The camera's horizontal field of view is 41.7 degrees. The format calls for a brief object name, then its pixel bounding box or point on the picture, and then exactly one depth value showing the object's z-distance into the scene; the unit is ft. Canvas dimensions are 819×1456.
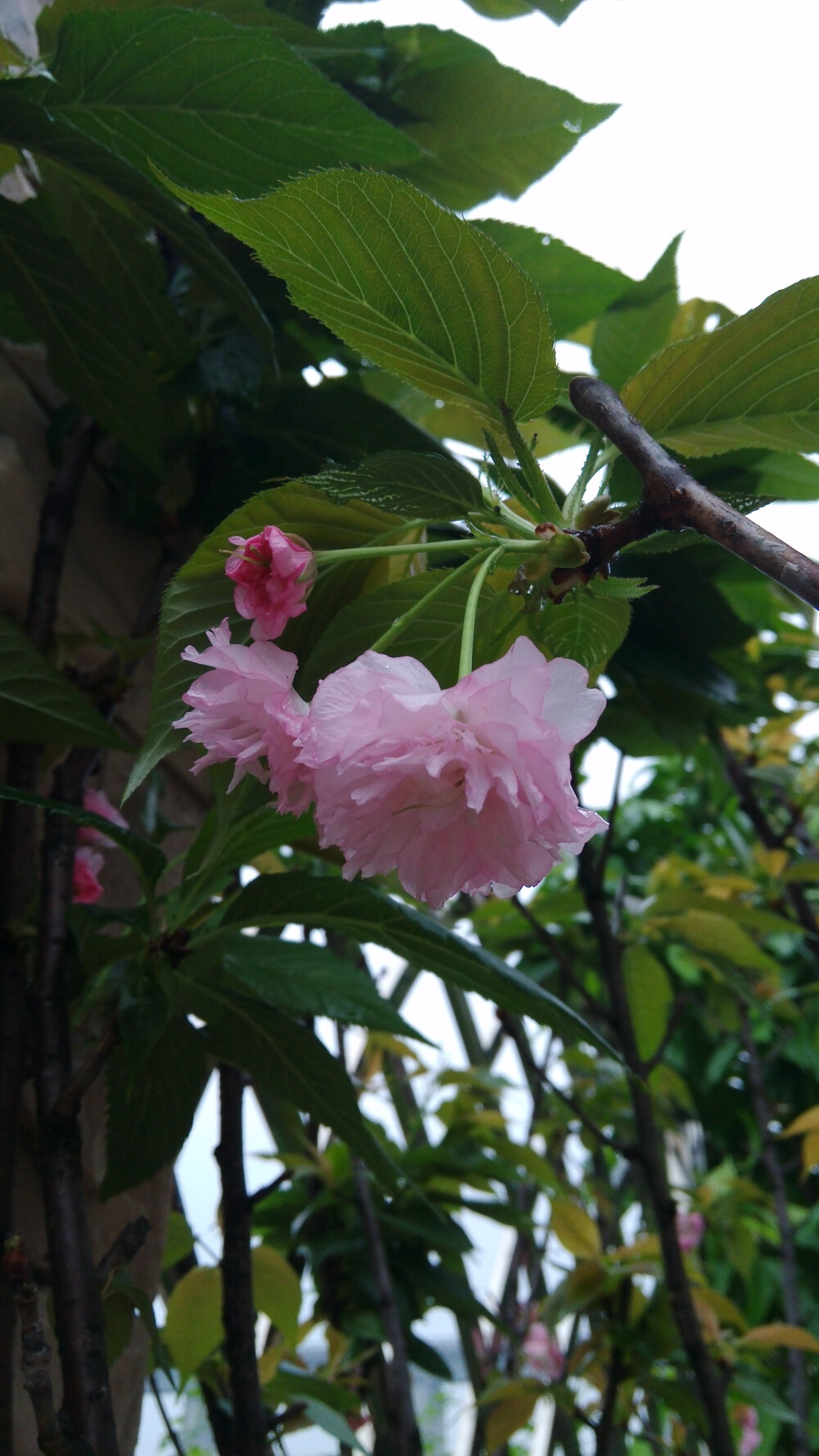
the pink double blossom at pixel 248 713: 0.91
